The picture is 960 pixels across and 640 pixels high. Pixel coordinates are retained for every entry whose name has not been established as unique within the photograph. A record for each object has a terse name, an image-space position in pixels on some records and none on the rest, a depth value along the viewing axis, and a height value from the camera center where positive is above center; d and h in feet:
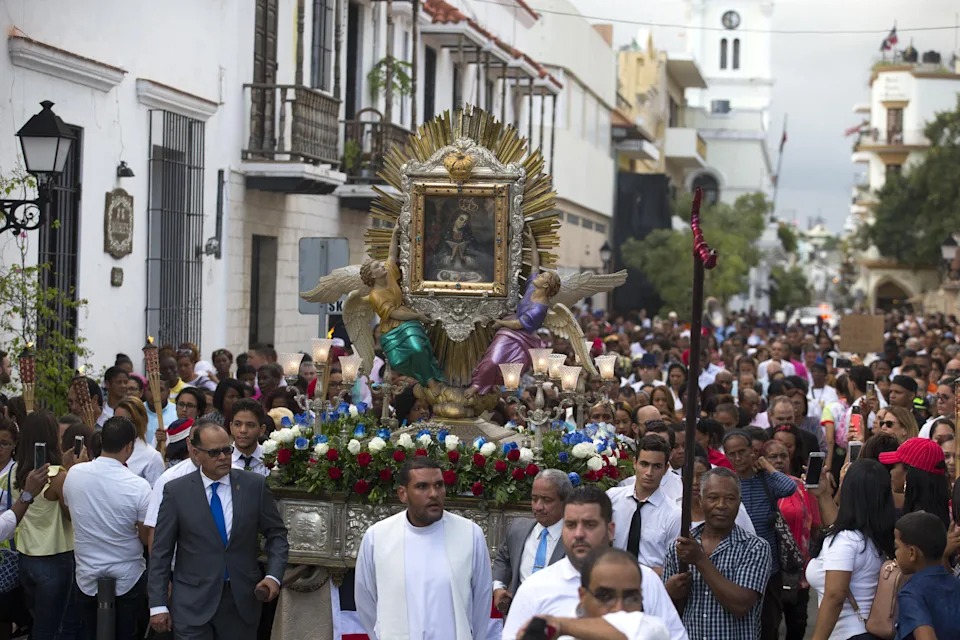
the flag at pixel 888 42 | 255.29 +35.63
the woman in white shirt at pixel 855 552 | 24.64 -3.84
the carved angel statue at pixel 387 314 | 36.65 -0.95
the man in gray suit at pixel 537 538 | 24.67 -3.82
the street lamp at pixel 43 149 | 40.16 +2.62
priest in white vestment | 24.62 -4.25
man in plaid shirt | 23.54 -4.02
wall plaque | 57.62 +1.33
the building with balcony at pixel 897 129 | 239.91 +21.68
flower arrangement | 31.58 -3.50
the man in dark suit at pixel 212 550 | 27.07 -4.46
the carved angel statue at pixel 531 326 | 36.42 -1.11
